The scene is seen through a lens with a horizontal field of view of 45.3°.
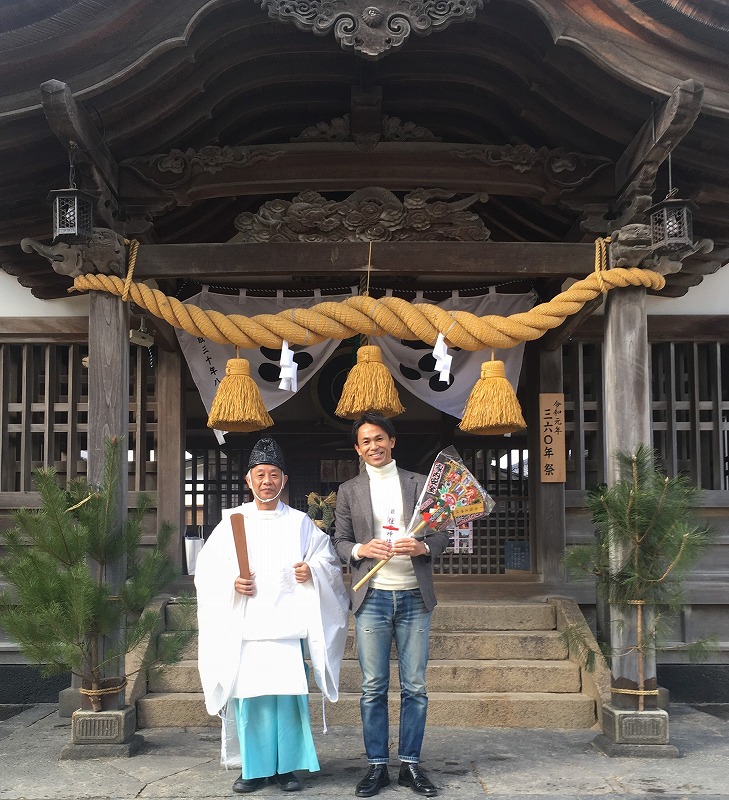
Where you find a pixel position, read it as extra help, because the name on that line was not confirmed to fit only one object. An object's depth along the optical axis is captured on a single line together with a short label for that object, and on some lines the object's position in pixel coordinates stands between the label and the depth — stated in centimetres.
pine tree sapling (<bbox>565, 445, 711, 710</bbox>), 538
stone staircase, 614
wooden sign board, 794
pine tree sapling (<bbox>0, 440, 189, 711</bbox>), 514
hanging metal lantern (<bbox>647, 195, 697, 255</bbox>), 559
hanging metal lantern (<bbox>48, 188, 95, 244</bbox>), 544
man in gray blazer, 473
